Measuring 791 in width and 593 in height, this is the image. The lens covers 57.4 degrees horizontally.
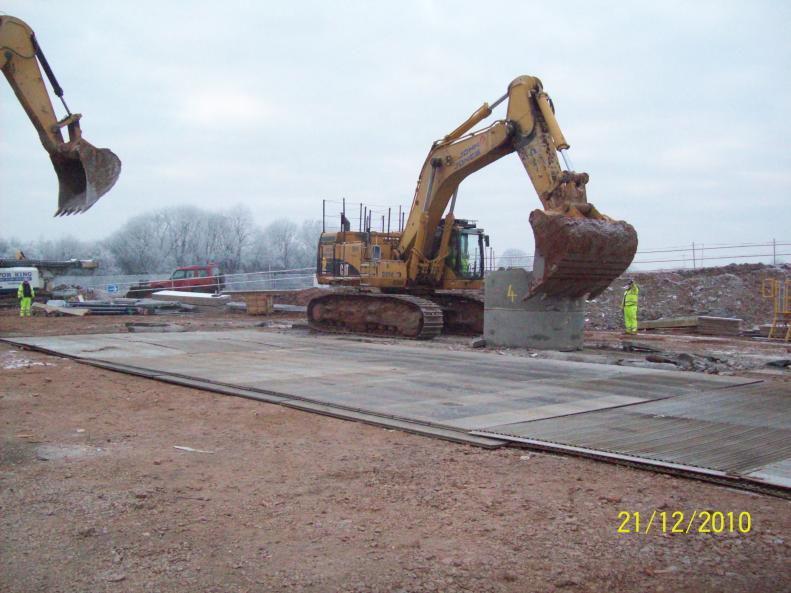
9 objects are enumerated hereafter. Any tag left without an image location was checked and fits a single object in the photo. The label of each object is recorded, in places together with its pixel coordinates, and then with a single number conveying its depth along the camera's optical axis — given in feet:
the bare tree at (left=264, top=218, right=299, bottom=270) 239.50
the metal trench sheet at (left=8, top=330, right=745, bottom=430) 26.32
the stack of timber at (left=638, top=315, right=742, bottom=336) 70.54
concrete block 47.55
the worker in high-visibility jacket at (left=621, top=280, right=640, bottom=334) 62.59
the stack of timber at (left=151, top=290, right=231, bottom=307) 102.63
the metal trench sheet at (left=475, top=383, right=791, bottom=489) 18.17
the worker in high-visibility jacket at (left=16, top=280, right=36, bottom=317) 82.07
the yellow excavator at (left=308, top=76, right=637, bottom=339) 44.04
